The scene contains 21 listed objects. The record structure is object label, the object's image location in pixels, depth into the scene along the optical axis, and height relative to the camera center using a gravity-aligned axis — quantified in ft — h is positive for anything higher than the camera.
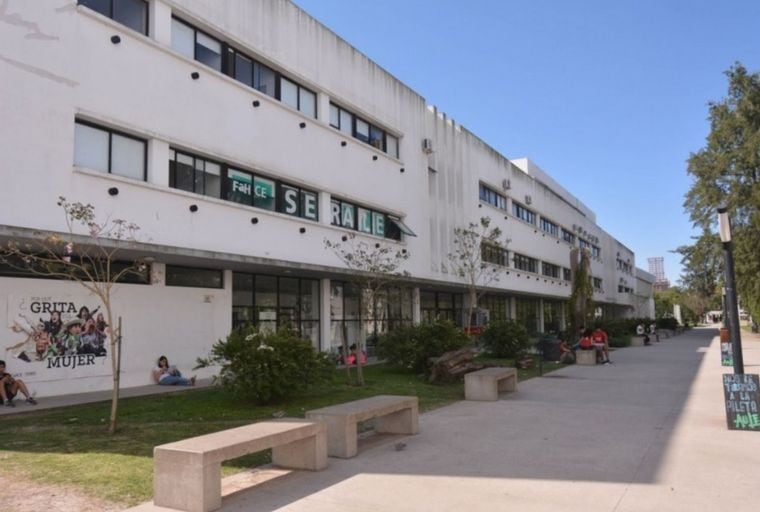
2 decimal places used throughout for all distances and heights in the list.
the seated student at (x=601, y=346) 73.87 -4.09
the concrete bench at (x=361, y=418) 24.89 -4.49
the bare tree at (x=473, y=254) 95.81 +9.35
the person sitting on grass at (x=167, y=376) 50.19 -4.81
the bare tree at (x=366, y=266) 57.93 +5.07
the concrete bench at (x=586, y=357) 72.49 -5.29
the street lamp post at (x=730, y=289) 31.09 +1.06
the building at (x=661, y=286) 608.23 +24.35
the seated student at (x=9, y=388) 38.88 -4.40
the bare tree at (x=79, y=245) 38.60 +4.62
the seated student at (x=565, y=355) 74.79 -5.20
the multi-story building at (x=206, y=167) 40.96 +13.24
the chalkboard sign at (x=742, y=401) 29.63 -4.37
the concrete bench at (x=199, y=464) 18.04 -4.36
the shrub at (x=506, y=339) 75.31 -3.21
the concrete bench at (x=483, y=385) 42.06 -4.88
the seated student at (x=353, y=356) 71.99 -4.96
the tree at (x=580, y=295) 90.58 +2.44
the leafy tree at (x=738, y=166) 136.36 +32.36
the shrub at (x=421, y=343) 57.88 -2.84
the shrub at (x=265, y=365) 37.29 -3.00
